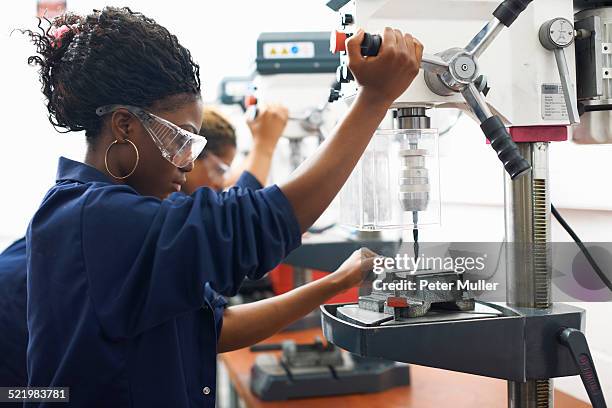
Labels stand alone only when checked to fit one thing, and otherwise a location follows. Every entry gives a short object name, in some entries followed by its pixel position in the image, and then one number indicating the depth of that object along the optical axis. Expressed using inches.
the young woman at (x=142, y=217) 32.7
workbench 54.8
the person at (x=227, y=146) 71.4
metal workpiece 37.4
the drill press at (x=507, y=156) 35.6
